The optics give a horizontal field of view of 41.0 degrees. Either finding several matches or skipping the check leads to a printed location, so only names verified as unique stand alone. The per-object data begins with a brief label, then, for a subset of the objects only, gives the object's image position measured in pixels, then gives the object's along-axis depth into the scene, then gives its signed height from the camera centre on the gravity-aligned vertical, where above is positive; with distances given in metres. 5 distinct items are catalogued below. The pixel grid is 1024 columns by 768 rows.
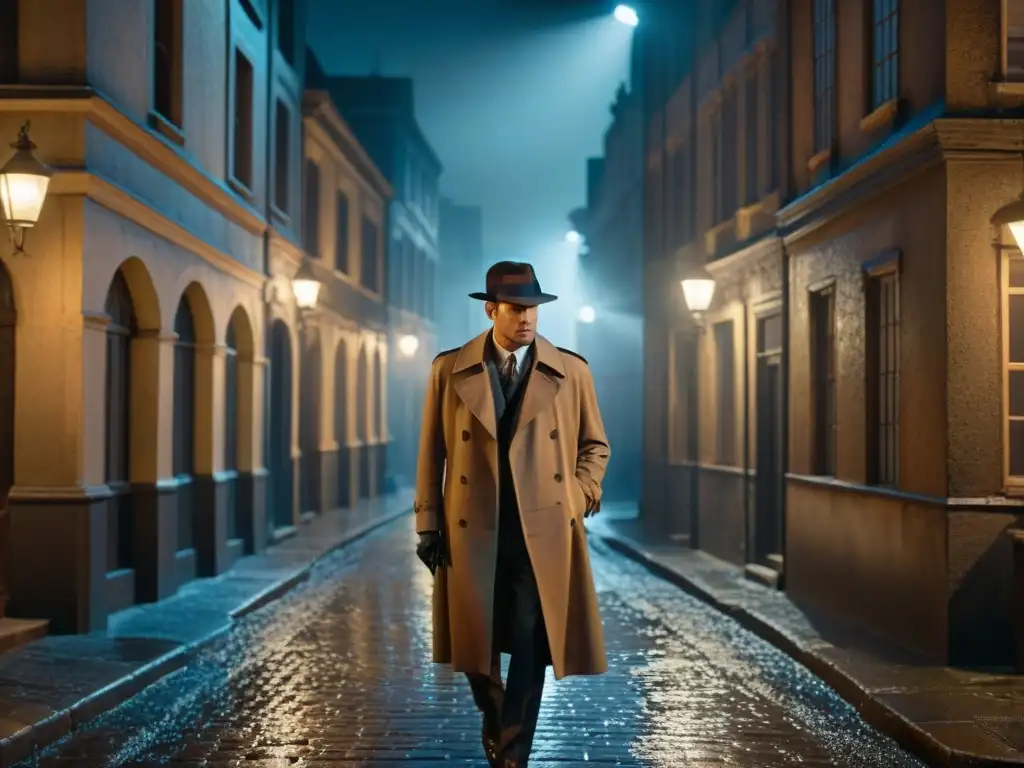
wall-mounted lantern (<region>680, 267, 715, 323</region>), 16.02 +1.66
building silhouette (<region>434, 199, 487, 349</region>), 66.62 +8.47
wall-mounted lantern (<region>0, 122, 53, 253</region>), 9.82 +1.73
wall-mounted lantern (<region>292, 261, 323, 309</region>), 20.00 +2.08
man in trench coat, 5.73 -0.38
